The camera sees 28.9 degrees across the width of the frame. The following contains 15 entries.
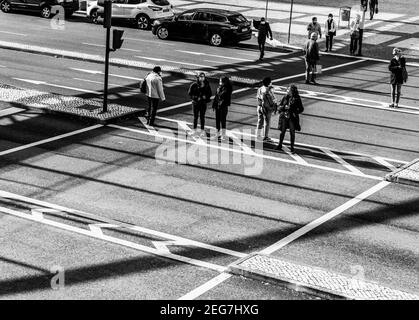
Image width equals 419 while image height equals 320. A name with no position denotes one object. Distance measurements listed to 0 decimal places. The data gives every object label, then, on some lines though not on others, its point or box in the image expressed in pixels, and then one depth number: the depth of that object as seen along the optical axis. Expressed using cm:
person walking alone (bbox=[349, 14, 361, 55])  3691
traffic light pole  2333
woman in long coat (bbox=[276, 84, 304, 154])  2034
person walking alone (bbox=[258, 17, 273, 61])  3441
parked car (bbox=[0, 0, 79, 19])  4578
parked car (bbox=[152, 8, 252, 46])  3816
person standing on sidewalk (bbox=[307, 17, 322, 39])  3650
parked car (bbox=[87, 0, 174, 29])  4266
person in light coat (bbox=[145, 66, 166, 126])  2255
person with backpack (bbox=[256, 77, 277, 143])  2106
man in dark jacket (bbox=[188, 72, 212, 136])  2181
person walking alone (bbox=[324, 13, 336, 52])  3741
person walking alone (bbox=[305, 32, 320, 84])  2912
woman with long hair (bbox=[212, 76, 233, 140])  2131
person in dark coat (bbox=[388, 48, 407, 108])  2556
